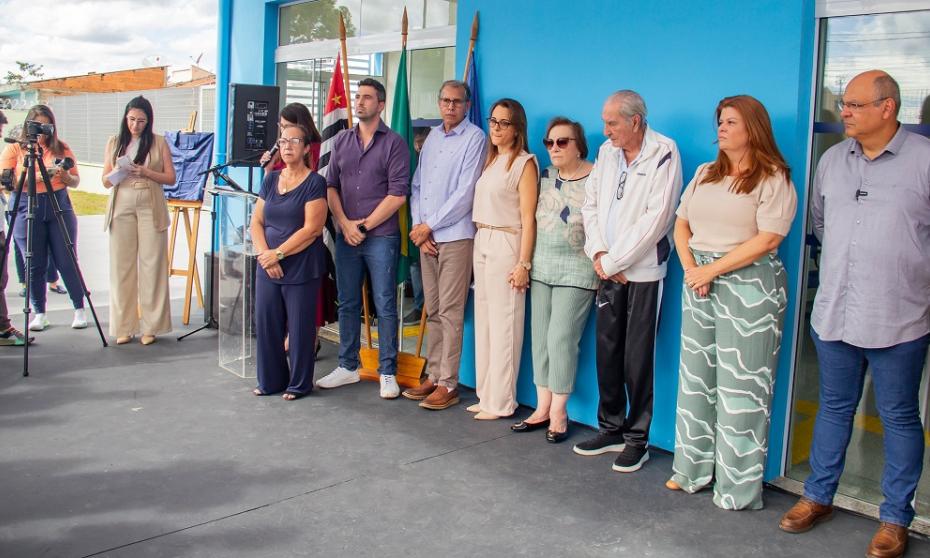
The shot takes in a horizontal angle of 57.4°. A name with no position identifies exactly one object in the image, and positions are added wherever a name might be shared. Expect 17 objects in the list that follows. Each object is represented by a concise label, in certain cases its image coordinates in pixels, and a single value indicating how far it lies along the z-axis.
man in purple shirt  4.62
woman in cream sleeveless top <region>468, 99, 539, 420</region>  4.18
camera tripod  5.06
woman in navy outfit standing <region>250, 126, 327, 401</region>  4.56
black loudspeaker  5.55
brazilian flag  4.91
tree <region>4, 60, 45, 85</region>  40.16
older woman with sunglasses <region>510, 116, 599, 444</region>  4.00
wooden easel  6.44
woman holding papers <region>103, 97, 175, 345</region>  5.56
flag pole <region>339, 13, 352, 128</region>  5.14
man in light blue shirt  4.42
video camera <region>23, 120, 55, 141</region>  5.30
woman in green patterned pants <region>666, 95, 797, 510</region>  3.19
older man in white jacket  3.62
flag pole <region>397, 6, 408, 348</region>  4.96
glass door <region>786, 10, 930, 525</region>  3.17
